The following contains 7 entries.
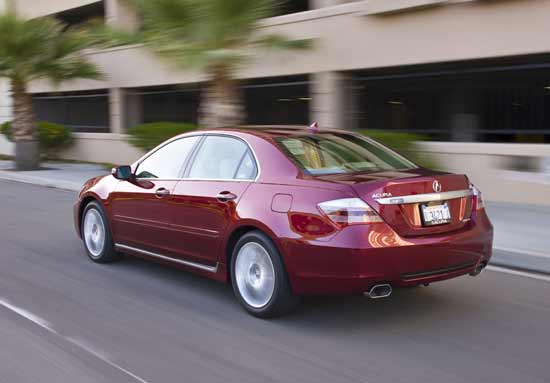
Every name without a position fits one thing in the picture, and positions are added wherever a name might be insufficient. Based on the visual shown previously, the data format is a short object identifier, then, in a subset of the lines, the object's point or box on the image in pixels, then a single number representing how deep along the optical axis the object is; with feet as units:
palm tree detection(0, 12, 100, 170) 60.80
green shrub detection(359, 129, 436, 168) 41.34
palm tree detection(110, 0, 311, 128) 38.06
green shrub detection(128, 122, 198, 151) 56.39
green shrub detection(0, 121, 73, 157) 73.61
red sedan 15.99
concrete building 37.70
